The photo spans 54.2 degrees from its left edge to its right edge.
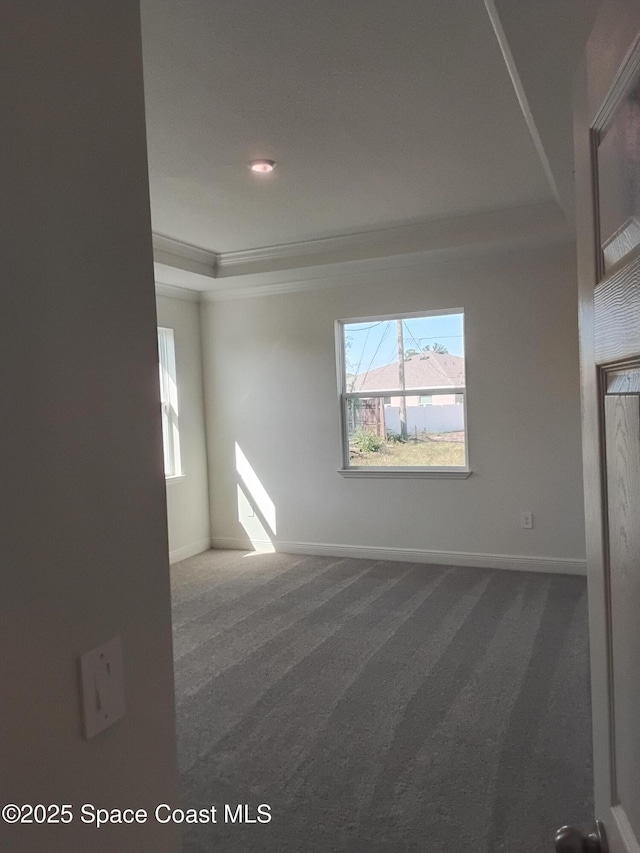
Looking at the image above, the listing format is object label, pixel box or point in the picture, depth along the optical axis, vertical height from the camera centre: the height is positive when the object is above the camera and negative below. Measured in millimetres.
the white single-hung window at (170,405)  5551 +167
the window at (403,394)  5098 +167
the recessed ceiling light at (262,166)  3164 +1301
